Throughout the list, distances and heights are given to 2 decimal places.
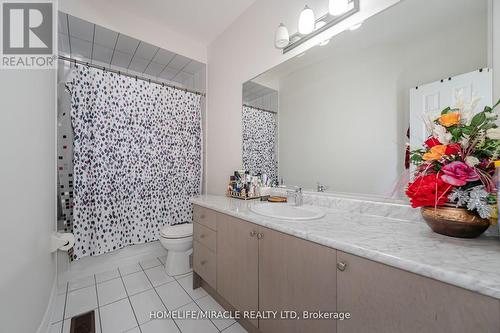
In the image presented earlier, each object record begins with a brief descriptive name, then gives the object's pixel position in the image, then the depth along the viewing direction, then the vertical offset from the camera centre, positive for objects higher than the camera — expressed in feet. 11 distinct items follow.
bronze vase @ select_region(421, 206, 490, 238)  2.25 -0.66
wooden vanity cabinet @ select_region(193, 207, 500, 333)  1.73 -1.50
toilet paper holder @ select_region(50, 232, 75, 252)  4.84 -1.93
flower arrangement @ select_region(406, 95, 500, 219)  2.23 +0.05
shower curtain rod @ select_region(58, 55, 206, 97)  5.57 +3.05
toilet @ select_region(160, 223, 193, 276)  6.15 -2.63
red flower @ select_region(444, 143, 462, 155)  2.40 +0.21
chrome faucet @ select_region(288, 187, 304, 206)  4.72 -0.75
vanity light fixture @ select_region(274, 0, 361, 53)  3.86 +3.09
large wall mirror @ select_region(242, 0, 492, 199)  2.91 +1.43
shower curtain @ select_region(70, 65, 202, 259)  5.80 +0.28
